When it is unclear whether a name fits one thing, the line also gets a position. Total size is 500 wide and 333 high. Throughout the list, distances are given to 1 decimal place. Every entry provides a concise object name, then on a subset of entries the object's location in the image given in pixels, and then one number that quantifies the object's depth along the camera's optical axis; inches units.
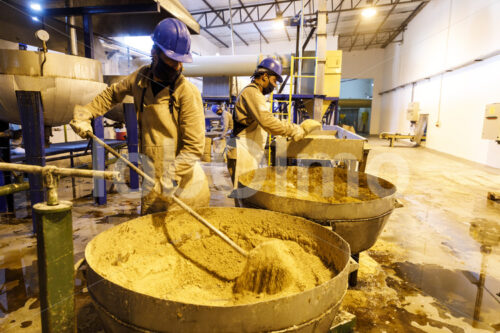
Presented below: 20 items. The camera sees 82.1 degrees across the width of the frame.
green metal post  38.3
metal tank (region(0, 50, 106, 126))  106.5
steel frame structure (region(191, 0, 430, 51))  500.4
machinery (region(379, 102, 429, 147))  486.9
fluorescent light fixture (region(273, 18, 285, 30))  570.6
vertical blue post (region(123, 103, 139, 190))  172.1
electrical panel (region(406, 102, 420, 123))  505.4
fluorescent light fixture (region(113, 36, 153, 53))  389.9
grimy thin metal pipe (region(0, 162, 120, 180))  38.1
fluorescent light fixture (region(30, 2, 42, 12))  145.8
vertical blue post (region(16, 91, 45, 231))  110.5
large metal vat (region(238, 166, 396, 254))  74.4
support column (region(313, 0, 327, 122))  281.1
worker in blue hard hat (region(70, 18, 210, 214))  77.2
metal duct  323.6
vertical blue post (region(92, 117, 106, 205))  149.9
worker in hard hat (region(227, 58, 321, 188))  114.7
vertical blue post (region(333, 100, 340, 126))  335.9
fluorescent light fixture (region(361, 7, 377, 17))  465.2
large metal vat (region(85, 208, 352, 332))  35.3
